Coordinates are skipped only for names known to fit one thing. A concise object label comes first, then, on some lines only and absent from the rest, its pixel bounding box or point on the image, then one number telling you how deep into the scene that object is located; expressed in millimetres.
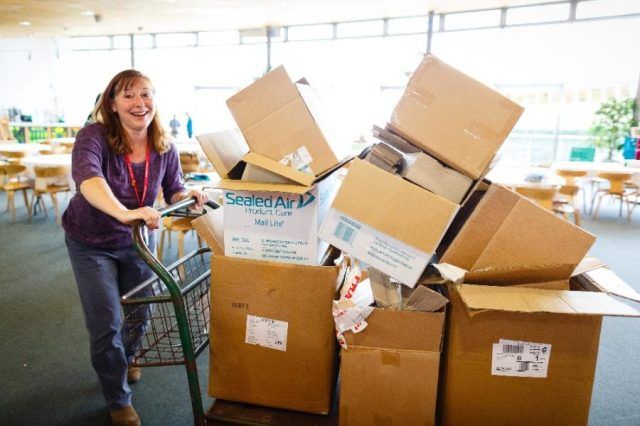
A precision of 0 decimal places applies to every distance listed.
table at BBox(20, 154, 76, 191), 5055
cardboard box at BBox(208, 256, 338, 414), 1458
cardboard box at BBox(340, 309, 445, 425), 1313
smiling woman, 1657
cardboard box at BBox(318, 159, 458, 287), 1246
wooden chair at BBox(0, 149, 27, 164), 6214
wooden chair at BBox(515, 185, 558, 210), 4078
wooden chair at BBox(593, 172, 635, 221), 5469
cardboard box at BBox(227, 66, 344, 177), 1389
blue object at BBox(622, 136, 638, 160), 6277
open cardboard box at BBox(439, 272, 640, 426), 1247
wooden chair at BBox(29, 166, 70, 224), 4949
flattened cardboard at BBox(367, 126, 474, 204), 1280
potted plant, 7492
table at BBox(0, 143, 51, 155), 6330
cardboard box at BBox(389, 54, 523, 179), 1257
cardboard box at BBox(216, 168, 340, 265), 1441
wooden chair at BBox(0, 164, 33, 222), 5031
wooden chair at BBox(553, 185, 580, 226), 4625
